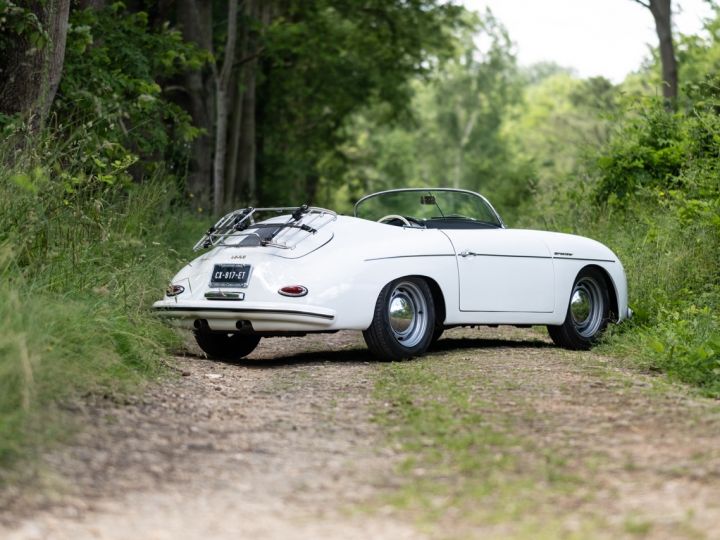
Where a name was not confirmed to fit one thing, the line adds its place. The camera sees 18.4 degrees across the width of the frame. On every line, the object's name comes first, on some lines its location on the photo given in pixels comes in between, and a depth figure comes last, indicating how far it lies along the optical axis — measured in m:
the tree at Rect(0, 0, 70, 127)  19.34
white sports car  16.62
